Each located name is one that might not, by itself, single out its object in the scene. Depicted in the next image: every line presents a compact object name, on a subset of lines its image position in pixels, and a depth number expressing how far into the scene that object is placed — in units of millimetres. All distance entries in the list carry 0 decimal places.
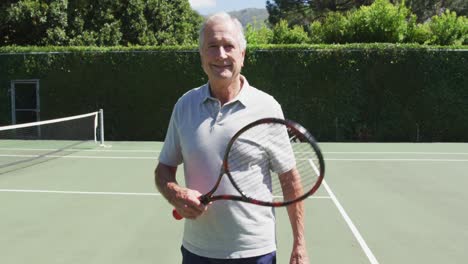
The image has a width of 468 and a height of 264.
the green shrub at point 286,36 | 17672
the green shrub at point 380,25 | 15328
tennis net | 13203
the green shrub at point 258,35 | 17594
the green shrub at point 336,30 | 16672
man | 1919
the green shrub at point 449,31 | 15695
